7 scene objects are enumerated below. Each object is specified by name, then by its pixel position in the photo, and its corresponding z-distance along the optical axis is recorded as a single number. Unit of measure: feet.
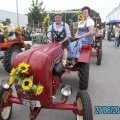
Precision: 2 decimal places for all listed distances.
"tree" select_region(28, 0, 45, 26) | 48.99
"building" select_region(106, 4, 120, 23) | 72.58
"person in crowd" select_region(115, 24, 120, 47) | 28.96
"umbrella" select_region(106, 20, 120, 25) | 42.80
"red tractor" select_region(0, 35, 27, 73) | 12.44
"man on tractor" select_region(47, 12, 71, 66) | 9.46
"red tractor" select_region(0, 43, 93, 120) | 5.86
